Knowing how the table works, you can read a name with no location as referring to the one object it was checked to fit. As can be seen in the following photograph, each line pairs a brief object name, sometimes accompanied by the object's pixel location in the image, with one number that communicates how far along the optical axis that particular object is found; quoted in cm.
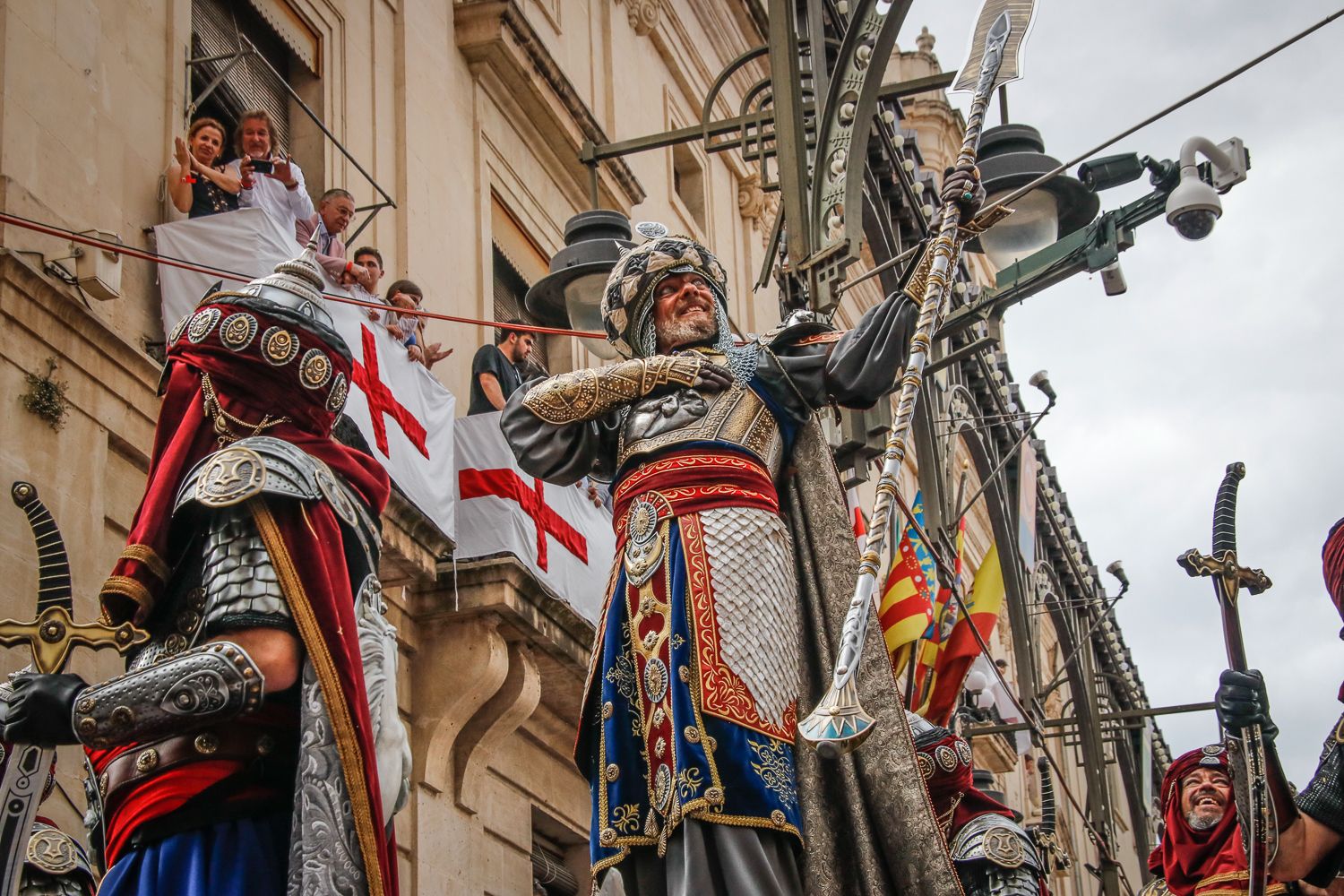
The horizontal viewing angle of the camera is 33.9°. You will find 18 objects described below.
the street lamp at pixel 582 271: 1169
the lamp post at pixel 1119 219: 1088
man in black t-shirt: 1287
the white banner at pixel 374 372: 995
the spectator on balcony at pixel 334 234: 1112
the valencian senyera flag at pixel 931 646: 1251
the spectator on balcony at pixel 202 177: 1027
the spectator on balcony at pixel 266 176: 1077
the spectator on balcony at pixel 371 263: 1181
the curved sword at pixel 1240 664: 568
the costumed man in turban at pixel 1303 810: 573
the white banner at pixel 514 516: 1213
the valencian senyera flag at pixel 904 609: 1219
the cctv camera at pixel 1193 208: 1083
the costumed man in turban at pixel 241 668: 491
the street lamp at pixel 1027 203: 1128
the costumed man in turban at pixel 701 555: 593
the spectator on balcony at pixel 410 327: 1162
